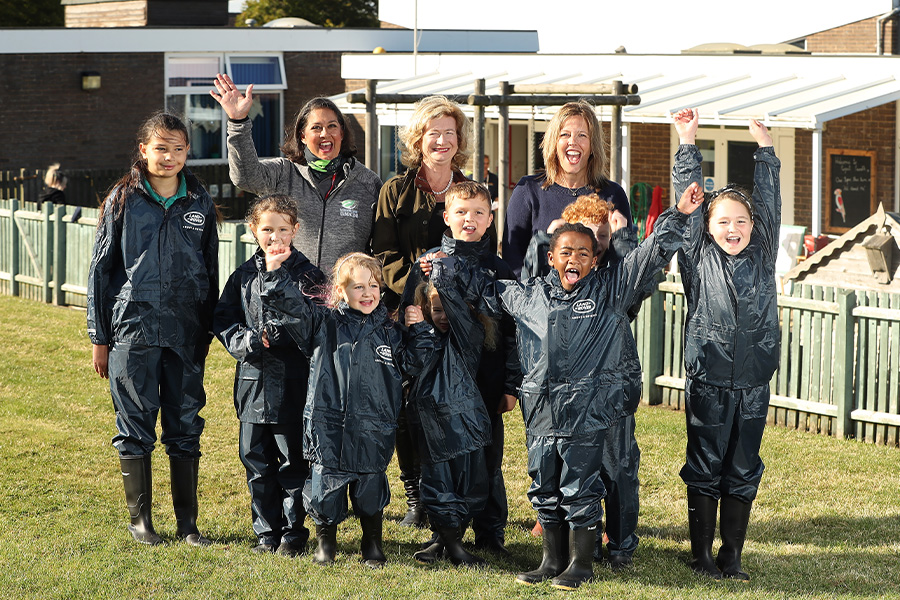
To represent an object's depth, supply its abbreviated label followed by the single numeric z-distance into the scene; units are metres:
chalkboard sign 16.98
